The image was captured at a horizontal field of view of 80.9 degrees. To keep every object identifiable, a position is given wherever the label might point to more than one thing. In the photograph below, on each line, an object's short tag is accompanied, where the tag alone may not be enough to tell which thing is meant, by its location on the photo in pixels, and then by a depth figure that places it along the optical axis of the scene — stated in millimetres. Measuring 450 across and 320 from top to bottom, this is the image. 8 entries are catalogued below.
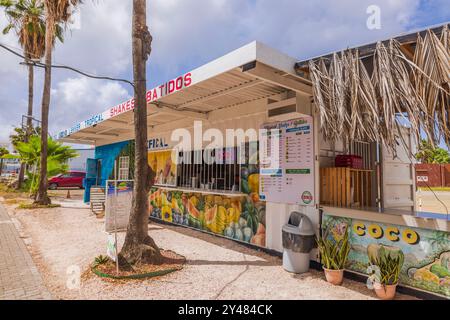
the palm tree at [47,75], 11271
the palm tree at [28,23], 15078
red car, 22484
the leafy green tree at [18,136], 25888
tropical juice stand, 3811
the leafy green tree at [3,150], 29166
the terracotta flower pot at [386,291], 3561
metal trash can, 4449
